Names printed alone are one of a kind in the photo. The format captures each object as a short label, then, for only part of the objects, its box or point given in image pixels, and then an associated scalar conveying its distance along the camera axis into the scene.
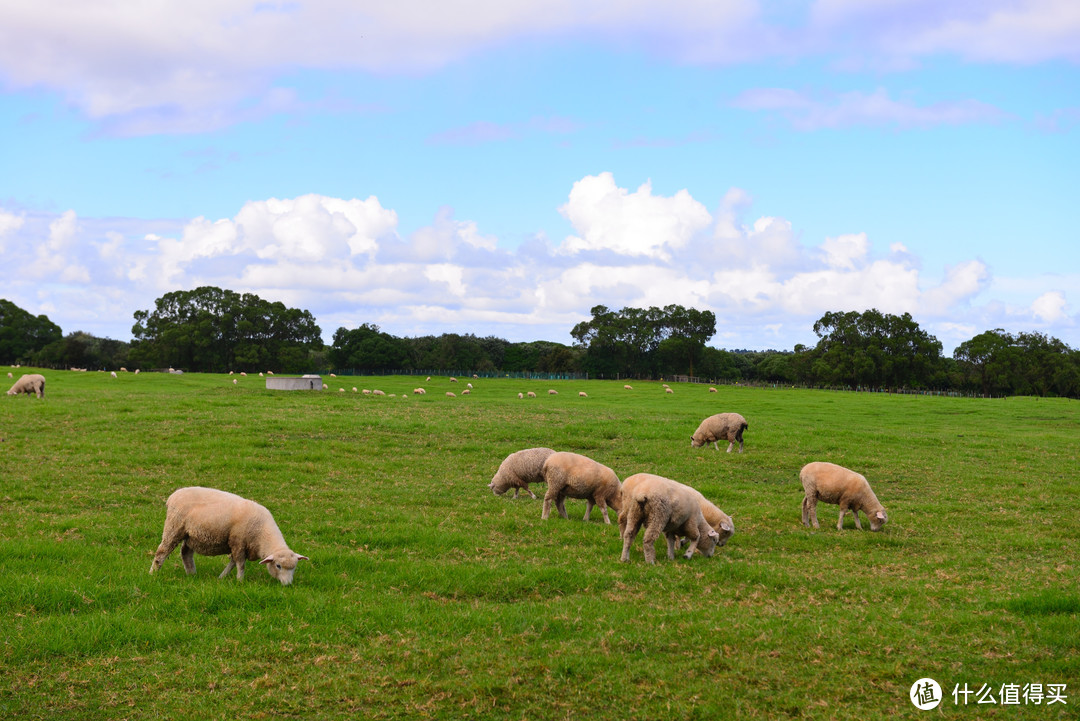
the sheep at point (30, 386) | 41.50
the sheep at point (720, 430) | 29.25
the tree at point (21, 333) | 109.25
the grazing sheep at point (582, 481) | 16.84
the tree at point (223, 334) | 105.12
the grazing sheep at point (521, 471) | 19.38
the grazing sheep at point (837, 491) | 17.98
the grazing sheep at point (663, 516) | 13.62
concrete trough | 53.50
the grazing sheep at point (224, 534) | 11.85
